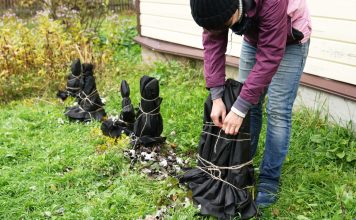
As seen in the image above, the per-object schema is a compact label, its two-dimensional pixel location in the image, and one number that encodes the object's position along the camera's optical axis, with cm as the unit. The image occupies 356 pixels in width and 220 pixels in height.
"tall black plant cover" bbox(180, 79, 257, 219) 285
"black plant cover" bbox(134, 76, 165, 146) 372
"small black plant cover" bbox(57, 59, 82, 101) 492
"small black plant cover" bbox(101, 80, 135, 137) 411
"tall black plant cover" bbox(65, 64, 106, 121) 470
